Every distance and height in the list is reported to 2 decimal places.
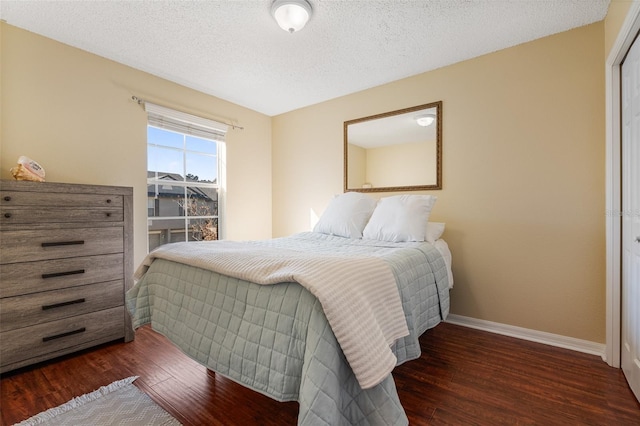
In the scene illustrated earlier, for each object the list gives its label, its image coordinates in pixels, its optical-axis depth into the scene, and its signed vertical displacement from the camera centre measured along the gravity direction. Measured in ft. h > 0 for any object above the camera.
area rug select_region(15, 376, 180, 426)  4.61 -3.32
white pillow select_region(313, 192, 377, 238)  8.71 -0.17
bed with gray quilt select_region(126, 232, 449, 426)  3.34 -1.55
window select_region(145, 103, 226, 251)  9.64 +1.27
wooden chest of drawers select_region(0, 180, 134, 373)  5.91 -1.25
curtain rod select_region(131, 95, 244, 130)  8.91 +3.47
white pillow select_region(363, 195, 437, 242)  7.54 -0.24
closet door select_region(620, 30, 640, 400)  5.15 -0.19
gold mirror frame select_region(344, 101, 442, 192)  8.98 +2.02
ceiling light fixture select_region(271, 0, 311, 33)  6.11 +4.28
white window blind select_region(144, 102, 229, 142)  9.38 +3.14
